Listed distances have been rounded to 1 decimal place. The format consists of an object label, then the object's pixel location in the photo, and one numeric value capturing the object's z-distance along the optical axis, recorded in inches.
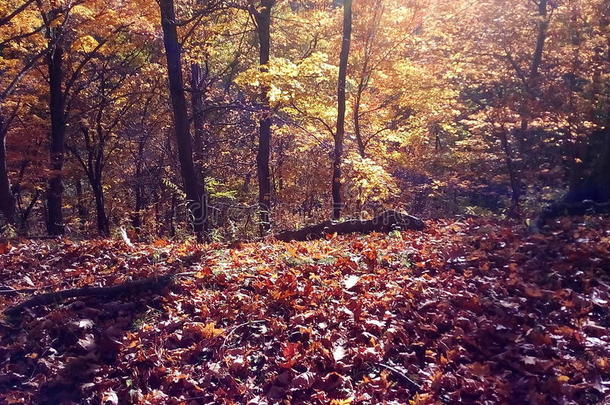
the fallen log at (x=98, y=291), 204.7
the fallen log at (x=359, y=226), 386.8
